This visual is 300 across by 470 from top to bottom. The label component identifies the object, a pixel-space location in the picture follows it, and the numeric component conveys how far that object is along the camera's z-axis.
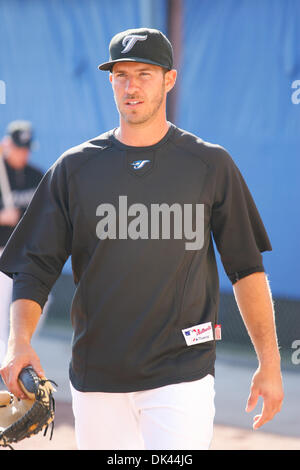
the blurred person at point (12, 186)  15.20
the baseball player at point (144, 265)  6.31
